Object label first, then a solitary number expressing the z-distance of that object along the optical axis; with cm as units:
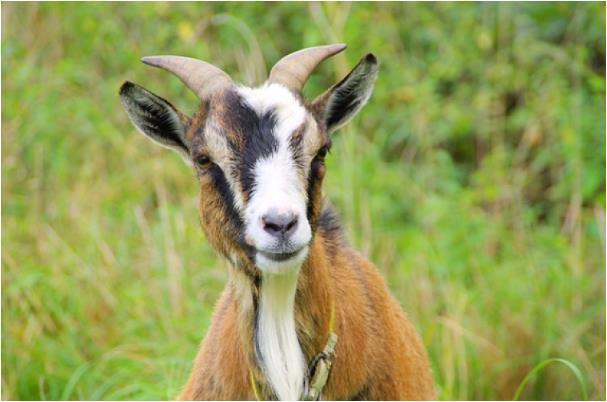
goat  925
